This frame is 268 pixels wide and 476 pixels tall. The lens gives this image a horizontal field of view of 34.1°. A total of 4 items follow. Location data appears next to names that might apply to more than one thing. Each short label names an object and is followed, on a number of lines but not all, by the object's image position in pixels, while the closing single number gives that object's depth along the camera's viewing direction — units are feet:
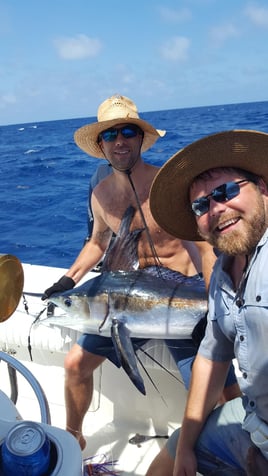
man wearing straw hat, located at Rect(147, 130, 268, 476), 4.80
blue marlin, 7.14
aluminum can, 2.49
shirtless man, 7.41
